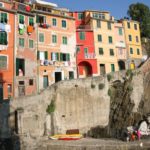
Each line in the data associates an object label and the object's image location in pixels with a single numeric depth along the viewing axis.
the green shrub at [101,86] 23.79
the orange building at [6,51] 24.18
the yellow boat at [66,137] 20.43
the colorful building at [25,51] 25.22
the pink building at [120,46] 33.77
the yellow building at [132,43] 34.92
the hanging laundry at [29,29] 26.55
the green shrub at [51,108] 21.13
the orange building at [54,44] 27.36
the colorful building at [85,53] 30.61
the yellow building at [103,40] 31.61
